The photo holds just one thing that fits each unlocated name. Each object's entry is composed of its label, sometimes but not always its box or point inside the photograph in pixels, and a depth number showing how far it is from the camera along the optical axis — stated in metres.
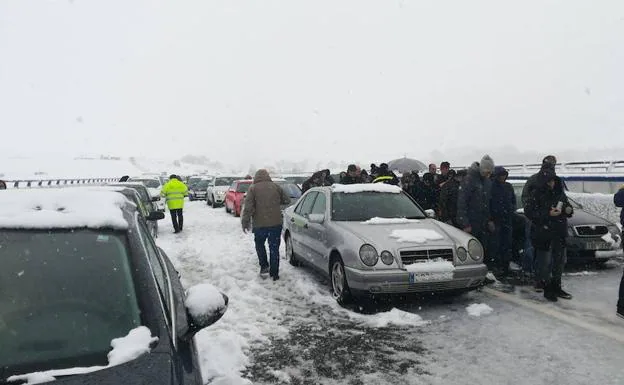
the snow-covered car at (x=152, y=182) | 25.12
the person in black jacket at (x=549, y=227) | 6.08
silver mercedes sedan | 5.61
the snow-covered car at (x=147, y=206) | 10.11
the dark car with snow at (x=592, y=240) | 7.68
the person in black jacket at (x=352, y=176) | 10.48
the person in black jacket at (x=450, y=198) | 8.36
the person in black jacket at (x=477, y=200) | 7.40
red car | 18.90
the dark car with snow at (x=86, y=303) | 2.00
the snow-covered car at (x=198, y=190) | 34.00
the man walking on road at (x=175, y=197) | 14.01
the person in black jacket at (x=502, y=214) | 7.50
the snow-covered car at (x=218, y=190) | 25.12
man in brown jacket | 7.88
